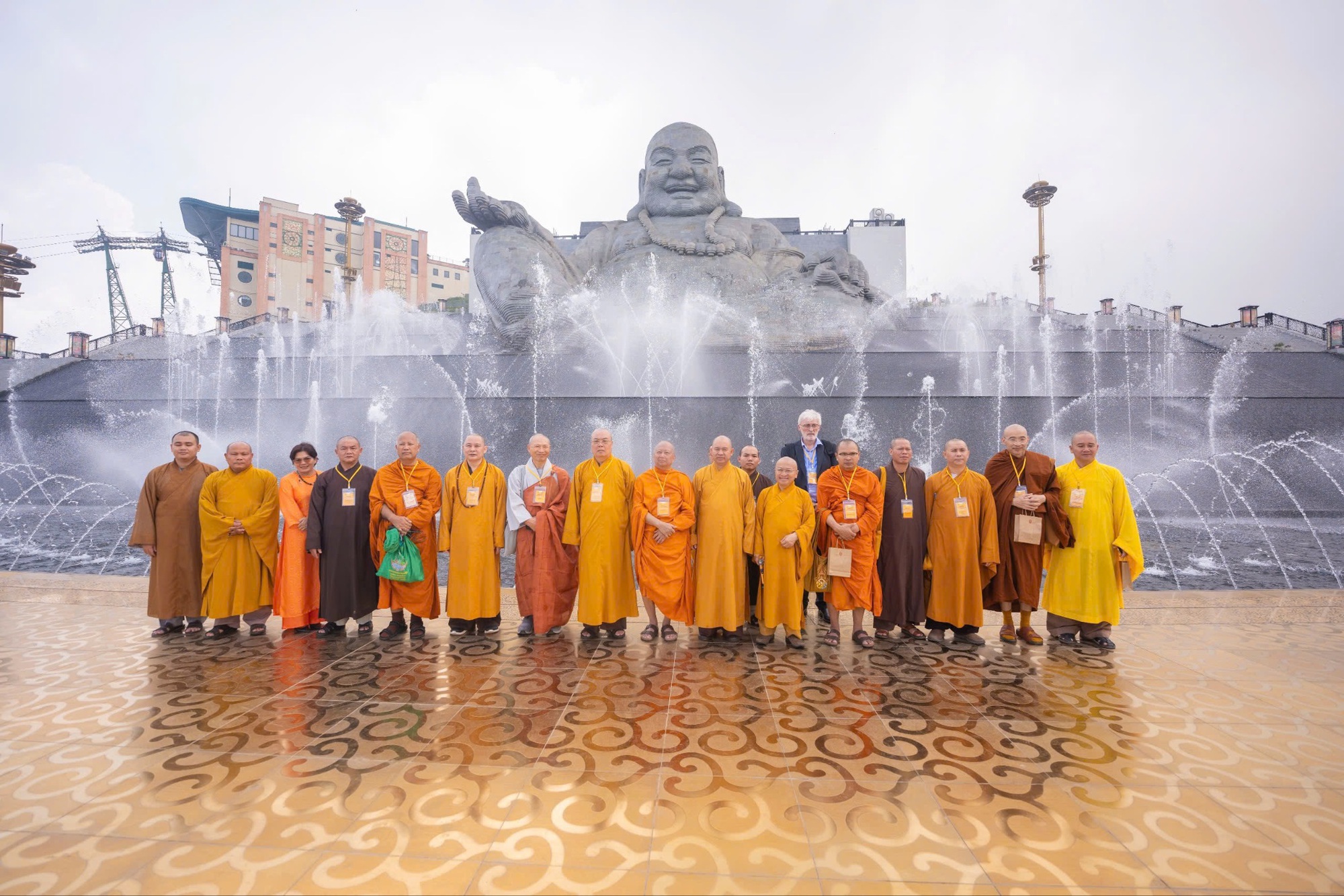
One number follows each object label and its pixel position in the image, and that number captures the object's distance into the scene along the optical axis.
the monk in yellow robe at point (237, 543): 3.68
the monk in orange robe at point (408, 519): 3.65
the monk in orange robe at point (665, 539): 3.56
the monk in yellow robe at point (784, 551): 3.47
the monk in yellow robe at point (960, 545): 3.52
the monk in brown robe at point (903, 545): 3.59
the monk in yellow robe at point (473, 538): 3.64
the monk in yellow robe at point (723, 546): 3.51
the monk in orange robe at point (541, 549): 3.62
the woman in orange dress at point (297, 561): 3.70
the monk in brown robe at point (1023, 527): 3.55
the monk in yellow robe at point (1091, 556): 3.48
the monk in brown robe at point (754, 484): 3.76
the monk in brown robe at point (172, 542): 3.67
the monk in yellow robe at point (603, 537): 3.59
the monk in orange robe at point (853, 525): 3.47
